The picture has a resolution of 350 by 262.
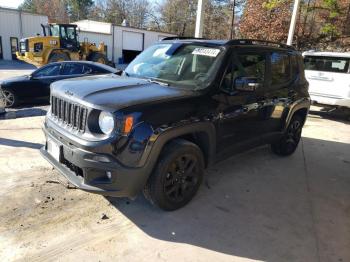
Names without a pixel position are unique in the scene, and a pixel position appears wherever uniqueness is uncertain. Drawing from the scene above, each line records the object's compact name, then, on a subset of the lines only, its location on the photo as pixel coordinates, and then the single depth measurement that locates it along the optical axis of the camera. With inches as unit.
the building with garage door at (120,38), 1269.7
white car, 354.6
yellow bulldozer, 706.8
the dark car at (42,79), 342.3
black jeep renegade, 116.6
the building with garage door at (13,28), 1104.8
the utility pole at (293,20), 510.6
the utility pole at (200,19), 291.0
